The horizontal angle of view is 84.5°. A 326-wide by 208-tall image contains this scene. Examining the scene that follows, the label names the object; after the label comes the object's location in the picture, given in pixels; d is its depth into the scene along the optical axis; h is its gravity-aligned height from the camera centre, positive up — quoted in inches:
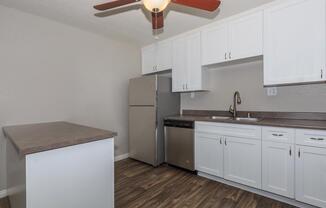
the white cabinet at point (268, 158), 71.4 -25.7
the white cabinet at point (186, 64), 118.0 +27.6
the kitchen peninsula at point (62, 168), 48.1 -19.6
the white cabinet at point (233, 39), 92.3 +36.1
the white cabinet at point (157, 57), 134.8 +37.2
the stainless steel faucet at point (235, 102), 110.4 +0.9
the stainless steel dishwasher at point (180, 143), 111.0 -25.8
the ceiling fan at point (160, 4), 52.2 +33.8
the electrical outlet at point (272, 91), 99.0 +6.8
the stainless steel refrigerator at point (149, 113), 122.3 -6.9
